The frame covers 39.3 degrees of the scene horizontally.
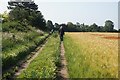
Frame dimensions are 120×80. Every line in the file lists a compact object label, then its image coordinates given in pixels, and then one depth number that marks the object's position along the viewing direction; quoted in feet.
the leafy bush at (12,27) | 67.60
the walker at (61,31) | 59.62
